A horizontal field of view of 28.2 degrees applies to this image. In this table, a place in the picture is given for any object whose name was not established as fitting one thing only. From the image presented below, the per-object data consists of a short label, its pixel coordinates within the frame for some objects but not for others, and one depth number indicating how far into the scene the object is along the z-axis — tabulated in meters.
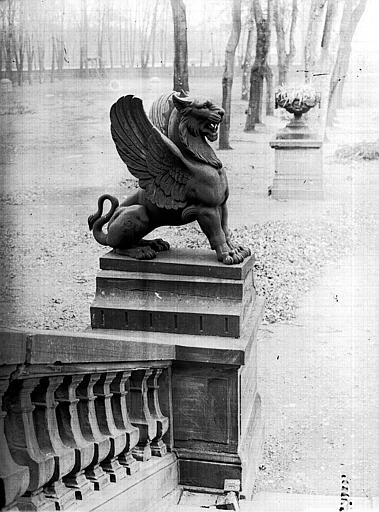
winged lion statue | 3.13
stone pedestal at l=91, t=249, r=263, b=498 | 3.07
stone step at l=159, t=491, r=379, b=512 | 3.06
